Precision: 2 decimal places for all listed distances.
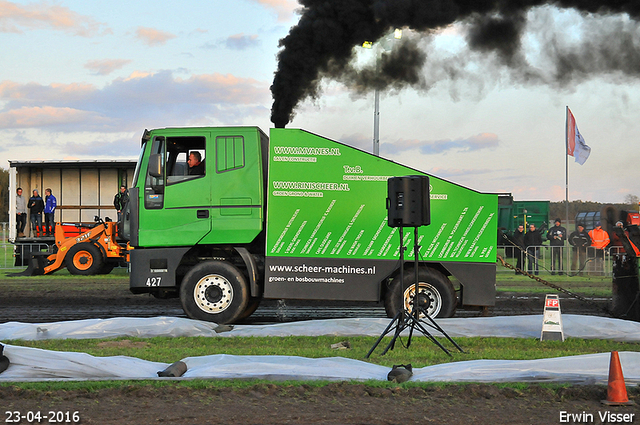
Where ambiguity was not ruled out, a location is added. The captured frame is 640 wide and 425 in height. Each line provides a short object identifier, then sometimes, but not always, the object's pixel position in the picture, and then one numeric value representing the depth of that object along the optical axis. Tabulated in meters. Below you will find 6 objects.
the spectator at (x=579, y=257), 20.97
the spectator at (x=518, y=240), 22.38
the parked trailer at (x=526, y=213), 34.91
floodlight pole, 20.22
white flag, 26.36
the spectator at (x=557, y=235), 22.47
